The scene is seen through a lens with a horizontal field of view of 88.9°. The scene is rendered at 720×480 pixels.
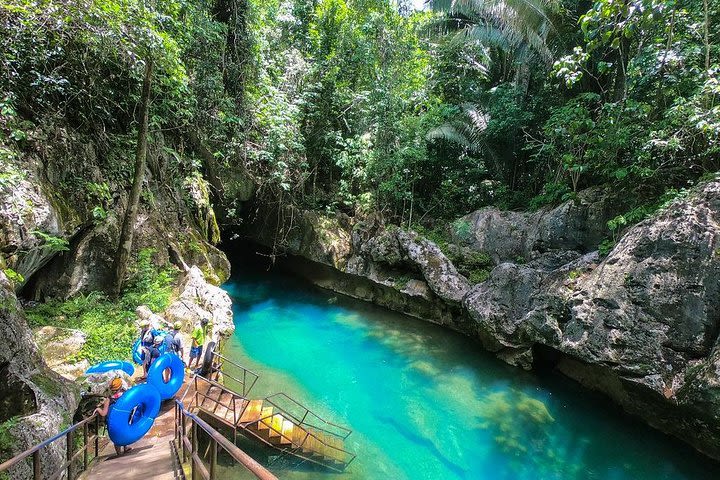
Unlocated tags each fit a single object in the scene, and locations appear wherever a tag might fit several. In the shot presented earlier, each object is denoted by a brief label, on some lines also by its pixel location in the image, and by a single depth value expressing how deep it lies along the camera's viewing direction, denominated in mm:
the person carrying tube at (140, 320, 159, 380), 6125
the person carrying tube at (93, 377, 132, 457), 4654
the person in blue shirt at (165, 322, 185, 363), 6372
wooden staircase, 6926
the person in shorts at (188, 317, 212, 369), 7539
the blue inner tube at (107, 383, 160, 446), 4500
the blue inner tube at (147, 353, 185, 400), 5574
